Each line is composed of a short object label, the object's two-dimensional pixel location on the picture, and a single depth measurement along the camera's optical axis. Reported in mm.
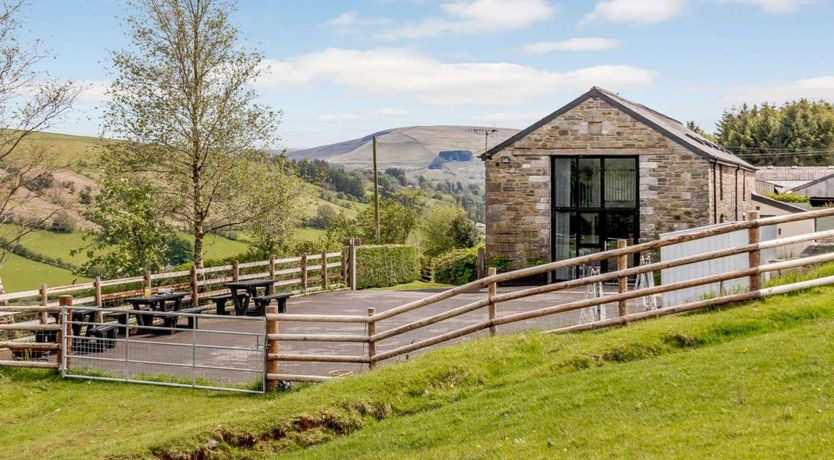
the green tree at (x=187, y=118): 26703
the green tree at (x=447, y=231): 57594
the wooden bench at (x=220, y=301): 22141
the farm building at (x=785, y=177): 55903
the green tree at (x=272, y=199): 28156
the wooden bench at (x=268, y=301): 20353
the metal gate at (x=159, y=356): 13852
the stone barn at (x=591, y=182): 26281
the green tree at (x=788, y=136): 74938
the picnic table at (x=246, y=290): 22109
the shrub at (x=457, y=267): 34969
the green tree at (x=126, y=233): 22953
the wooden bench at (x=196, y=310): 19172
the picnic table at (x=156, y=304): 19438
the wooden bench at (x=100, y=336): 16703
